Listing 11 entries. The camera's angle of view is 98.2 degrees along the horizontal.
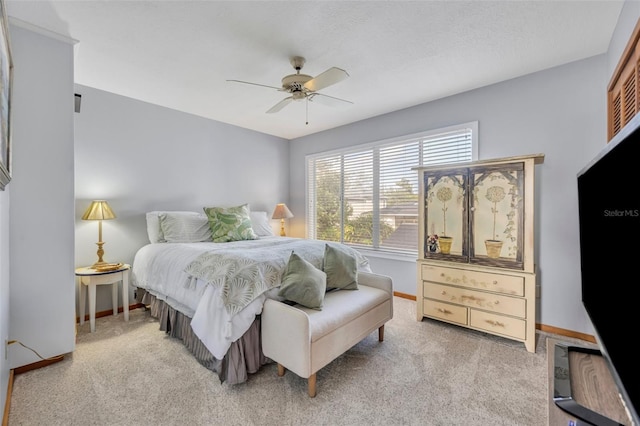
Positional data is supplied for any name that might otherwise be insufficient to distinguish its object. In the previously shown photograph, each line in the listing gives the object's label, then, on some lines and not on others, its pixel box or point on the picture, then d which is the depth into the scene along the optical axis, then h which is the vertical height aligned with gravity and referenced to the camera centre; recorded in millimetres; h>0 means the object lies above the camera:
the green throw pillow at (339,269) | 2420 -500
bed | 1894 -563
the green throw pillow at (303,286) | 1997 -536
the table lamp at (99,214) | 2756 -23
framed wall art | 1316 +602
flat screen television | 690 -123
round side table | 2592 -667
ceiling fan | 2083 +1065
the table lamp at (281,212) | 4676 +11
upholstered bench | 1759 -814
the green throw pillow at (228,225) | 3299 -154
